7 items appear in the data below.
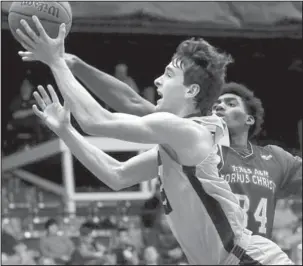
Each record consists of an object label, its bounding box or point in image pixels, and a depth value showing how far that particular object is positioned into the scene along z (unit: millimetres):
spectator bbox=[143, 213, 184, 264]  13260
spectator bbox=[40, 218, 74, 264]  13065
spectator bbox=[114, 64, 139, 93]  15302
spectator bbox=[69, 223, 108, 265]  13065
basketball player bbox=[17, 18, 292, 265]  4998
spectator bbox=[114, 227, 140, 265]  13130
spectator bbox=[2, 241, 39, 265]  12826
